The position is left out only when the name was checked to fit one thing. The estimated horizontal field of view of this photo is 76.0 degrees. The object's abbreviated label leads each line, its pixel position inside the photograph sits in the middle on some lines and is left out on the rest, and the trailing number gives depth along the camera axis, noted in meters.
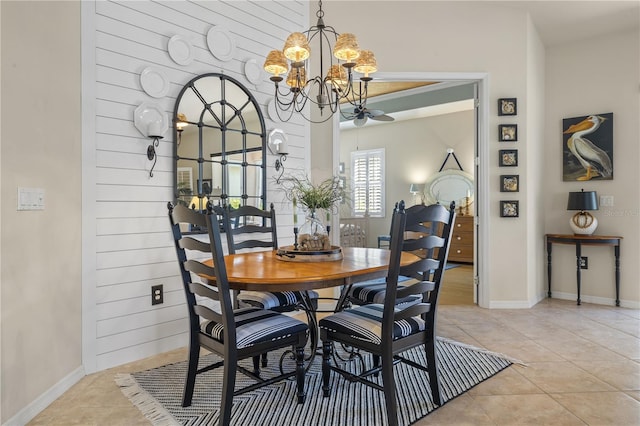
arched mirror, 3.00
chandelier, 2.30
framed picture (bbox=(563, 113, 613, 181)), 4.23
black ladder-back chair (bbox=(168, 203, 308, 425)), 1.70
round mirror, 7.54
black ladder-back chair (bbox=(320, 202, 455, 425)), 1.79
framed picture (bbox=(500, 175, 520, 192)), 4.00
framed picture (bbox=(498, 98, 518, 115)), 4.00
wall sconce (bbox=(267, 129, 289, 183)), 3.55
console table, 4.08
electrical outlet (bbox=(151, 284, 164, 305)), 2.85
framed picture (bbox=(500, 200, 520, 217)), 4.01
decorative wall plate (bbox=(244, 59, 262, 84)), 3.38
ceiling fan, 4.11
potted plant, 2.22
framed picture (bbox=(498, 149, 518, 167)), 4.00
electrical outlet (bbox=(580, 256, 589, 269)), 4.39
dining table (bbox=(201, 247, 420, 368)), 1.68
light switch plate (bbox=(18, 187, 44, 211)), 1.95
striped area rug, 1.96
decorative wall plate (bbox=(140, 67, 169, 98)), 2.76
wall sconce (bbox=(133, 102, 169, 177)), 2.71
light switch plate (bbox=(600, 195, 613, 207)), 4.24
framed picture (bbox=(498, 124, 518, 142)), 4.00
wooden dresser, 6.95
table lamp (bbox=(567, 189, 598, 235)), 4.14
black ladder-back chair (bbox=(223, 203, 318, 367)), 2.36
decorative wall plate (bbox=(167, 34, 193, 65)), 2.91
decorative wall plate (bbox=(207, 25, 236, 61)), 3.15
